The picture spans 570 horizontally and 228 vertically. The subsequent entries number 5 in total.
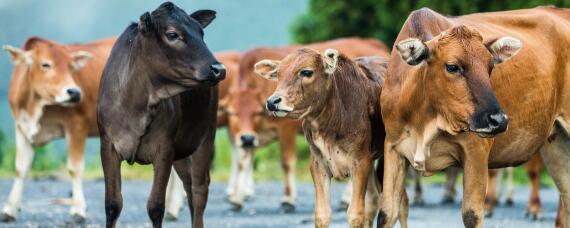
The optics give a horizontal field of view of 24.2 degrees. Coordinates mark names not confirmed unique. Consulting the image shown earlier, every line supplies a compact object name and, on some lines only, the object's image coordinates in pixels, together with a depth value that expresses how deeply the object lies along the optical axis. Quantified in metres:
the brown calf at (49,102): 17.06
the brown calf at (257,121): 19.12
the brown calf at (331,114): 11.30
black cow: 11.30
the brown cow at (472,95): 10.12
